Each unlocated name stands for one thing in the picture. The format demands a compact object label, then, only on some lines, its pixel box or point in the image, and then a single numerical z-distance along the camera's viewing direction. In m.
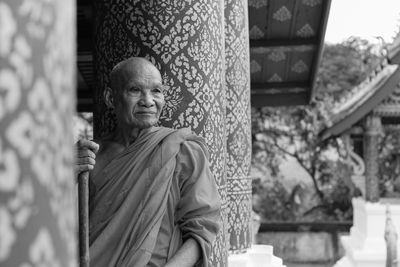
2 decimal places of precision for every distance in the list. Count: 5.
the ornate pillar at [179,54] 3.23
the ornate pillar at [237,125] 5.73
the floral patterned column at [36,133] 0.58
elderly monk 2.40
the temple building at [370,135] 12.93
